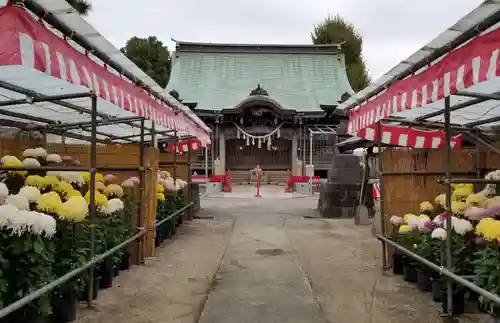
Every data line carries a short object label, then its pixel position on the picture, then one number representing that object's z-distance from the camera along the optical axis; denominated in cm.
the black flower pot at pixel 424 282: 562
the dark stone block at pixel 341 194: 1459
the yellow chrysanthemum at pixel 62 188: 488
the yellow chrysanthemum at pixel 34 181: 466
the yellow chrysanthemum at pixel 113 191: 648
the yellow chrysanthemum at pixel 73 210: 420
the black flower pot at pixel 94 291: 509
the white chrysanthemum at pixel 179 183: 1070
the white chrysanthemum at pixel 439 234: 479
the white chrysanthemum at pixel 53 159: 576
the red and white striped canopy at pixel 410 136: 786
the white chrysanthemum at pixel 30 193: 422
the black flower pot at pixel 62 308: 443
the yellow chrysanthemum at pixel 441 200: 568
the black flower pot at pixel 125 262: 681
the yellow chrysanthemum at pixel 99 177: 659
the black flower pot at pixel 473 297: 494
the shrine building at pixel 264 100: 3030
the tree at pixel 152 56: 4647
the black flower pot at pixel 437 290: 516
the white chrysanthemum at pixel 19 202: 390
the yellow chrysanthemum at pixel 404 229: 593
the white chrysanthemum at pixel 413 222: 564
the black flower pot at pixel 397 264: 659
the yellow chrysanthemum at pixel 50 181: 474
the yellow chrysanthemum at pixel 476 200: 487
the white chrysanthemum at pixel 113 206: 573
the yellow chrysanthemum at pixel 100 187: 626
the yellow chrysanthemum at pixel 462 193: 543
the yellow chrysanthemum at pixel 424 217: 557
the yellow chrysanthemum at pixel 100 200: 551
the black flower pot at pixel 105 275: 580
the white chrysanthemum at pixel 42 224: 359
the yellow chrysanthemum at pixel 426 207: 601
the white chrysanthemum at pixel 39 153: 570
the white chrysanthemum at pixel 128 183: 720
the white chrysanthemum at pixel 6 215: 344
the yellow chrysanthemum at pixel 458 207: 501
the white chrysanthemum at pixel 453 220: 477
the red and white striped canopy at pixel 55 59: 282
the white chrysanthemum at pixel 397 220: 639
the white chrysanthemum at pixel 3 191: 379
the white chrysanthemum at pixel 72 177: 523
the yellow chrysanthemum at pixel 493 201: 445
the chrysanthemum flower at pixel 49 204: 415
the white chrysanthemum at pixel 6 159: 503
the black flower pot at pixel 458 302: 471
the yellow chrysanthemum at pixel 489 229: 372
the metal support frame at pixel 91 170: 351
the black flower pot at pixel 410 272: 611
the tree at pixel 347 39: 4894
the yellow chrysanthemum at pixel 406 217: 600
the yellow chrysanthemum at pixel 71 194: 486
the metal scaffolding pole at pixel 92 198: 459
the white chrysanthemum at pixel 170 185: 964
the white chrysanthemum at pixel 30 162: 515
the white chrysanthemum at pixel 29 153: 560
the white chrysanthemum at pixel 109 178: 706
